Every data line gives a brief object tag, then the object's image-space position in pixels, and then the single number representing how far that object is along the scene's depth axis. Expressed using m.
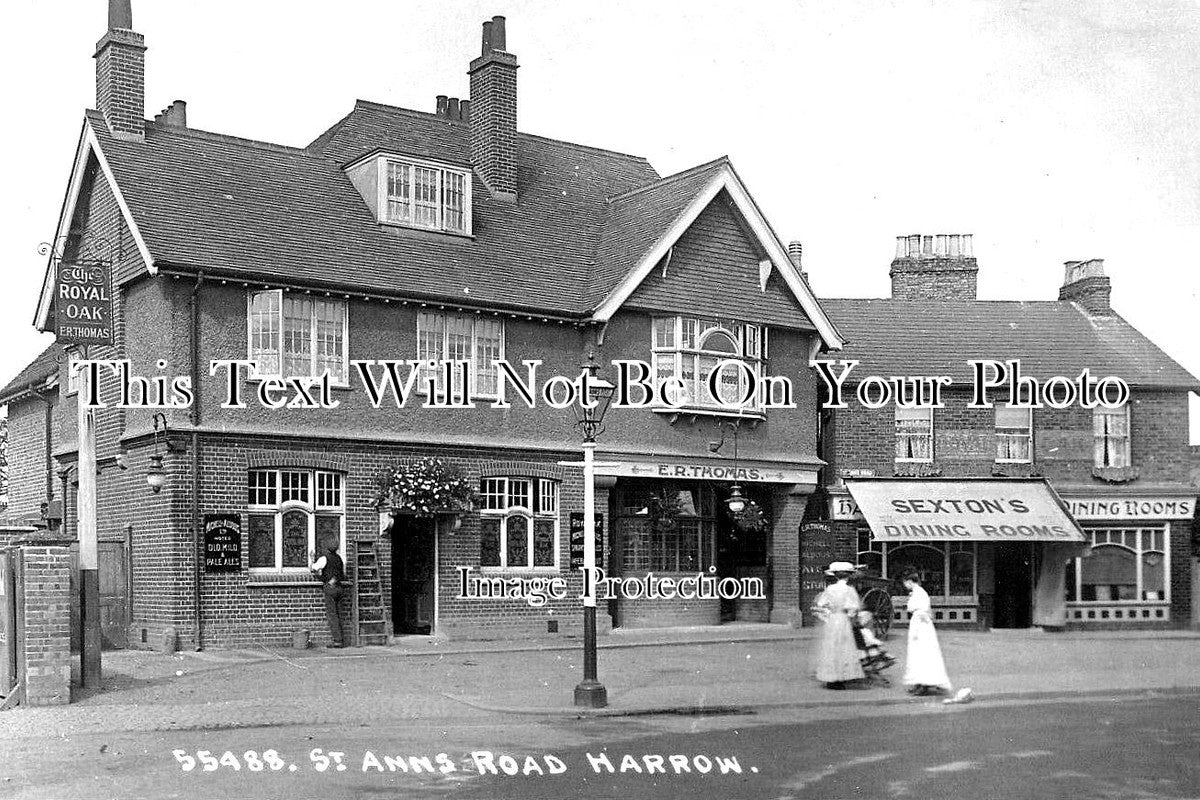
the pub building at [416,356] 23.30
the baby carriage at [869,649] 19.62
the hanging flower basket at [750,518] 28.58
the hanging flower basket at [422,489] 24.28
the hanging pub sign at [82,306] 21.33
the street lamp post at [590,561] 16.67
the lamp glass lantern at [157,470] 22.67
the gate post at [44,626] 15.92
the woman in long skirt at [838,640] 18.77
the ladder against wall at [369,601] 23.72
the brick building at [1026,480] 31.58
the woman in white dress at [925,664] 18.34
